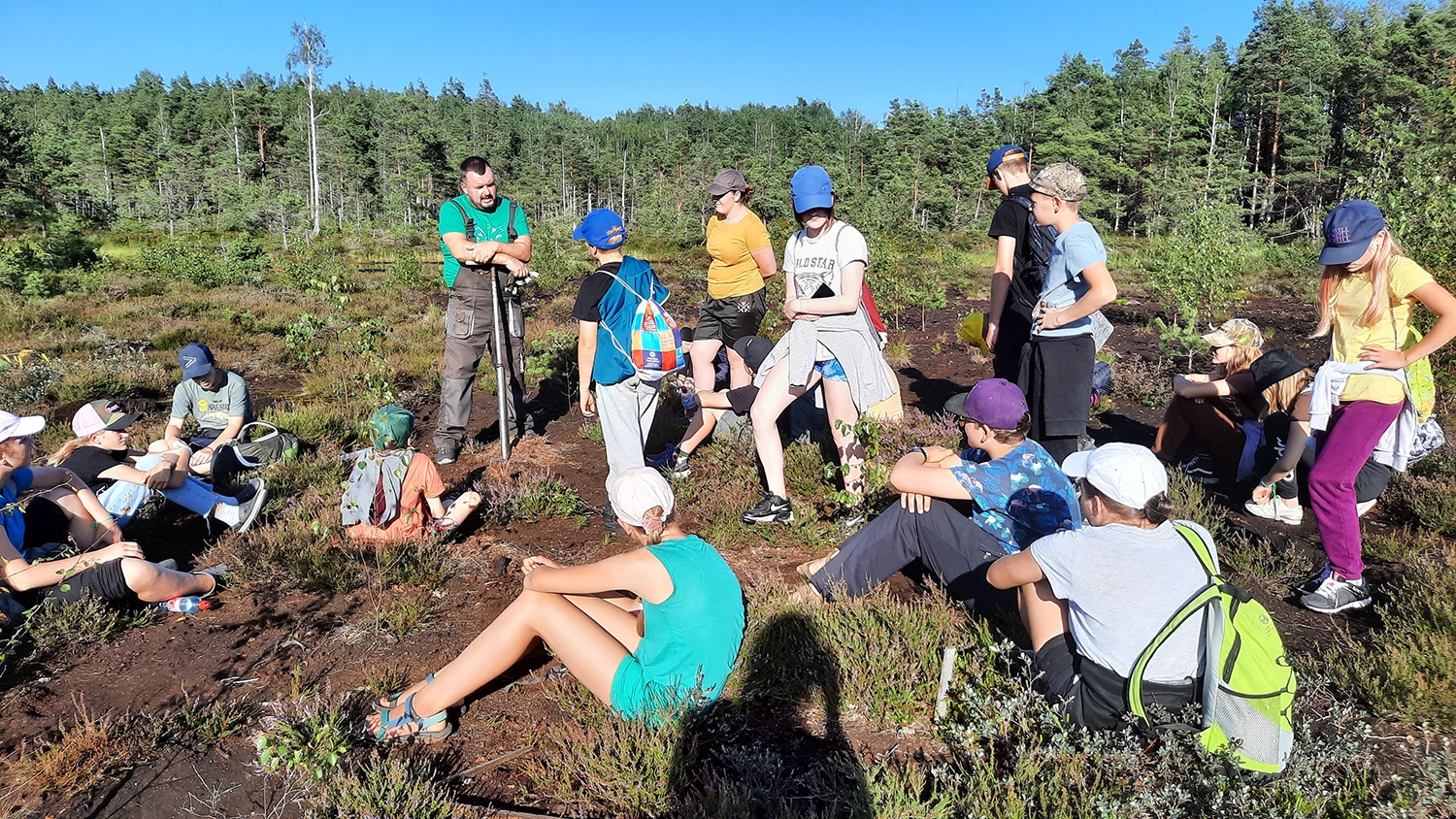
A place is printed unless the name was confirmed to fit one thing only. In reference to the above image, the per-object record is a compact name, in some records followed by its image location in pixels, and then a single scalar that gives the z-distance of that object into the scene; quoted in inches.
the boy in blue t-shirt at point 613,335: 185.6
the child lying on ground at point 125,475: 190.2
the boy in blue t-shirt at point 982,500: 135.9
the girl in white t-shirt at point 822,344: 181.2
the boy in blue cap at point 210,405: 223.5
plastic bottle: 160.7
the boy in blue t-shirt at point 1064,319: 160.6
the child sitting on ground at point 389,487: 177.0
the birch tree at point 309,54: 2406.3
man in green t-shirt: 228.8
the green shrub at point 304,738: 109.3
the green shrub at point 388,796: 103.0
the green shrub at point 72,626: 148.1
